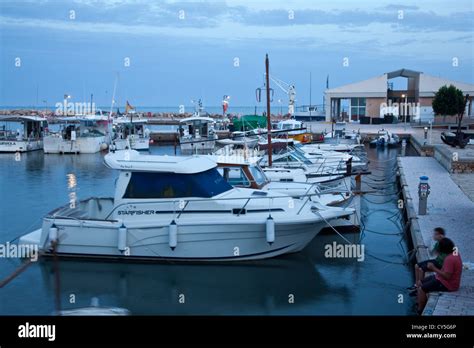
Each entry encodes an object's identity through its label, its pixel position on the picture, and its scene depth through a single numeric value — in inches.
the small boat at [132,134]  1933.9
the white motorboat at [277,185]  690.2
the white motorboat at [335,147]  1367.6
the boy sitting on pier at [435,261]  389.4
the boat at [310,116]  3302.2
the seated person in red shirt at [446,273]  377.1
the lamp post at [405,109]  2354.1
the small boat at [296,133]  1722.4
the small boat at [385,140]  1893.5
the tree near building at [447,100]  2244.1
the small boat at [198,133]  1905.8
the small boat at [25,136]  1941.4
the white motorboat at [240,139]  1323.3
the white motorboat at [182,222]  567.8
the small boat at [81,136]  1934.1
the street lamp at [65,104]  2669.8
